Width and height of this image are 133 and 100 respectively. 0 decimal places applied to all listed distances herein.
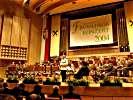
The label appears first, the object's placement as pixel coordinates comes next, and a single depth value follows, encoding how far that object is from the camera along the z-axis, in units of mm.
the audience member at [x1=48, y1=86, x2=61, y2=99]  3841
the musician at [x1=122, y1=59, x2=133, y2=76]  6674
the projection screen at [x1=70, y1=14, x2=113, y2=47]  10430
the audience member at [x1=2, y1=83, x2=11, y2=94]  3354
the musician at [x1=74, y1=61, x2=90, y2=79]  6160
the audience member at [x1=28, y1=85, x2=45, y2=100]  3685
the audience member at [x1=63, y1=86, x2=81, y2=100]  3975
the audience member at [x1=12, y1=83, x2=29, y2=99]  3290
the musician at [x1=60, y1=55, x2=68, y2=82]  6480
